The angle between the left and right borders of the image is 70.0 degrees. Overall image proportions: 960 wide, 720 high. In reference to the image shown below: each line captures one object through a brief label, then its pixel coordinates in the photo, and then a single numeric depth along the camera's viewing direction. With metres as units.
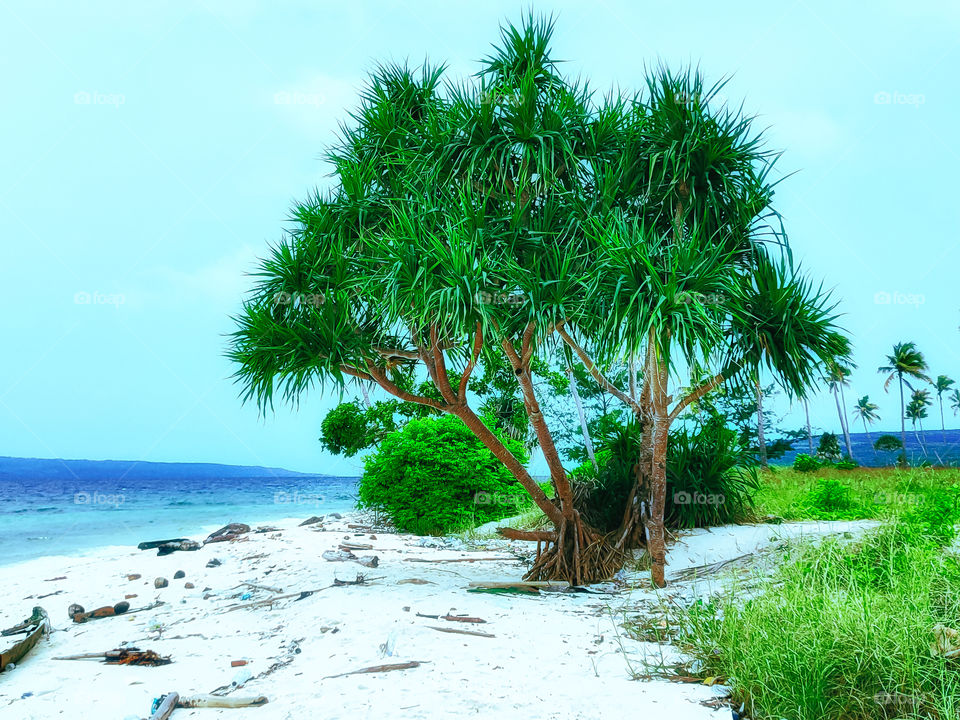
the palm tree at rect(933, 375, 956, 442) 37.99
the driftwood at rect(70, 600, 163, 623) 7.19
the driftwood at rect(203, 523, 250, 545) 11.93
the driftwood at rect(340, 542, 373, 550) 9.48
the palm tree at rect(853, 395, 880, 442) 41.81
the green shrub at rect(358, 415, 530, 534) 12.29
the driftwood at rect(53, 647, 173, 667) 5.18
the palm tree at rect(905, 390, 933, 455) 36.97
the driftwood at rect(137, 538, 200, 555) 10.90
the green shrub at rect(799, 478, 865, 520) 9.41
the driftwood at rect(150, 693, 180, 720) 4.02
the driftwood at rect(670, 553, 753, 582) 7.22
